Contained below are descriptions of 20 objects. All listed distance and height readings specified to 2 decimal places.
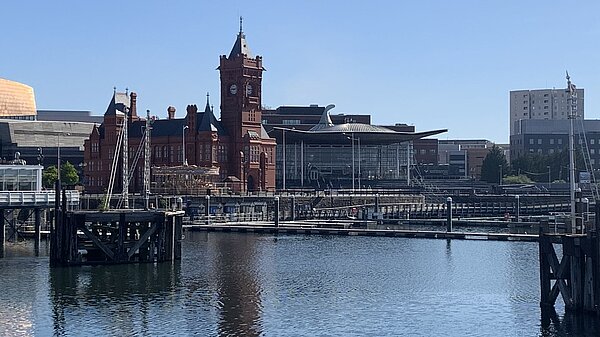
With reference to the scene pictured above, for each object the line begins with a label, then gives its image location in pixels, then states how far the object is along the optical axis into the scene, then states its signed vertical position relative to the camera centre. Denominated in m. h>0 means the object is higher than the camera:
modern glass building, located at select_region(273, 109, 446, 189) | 187.75 +6.63
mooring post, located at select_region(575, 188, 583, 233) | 50.37 -1.78
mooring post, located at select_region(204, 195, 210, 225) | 130.41 -2.34
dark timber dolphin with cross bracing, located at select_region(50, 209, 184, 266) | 71.00 -3.59
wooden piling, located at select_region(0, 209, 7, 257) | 83.77 -3.59
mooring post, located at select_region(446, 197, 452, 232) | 106.06 -3.00
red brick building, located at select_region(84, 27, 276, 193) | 155.00 +8.40
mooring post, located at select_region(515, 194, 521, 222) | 131.76 -3.18
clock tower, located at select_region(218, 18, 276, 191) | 157.00 +11.90
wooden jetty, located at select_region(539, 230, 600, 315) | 47.00 -3.98
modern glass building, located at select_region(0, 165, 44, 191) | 86.56 +1.10
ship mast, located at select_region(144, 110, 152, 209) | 85.94 +2.10
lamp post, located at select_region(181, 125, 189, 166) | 144.80 +8.12
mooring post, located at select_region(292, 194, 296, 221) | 142.07 -2.55
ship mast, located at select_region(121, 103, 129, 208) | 82.69 +1.25
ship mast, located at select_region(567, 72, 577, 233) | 53.44 +4.26
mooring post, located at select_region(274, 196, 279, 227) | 116.00 -2.74
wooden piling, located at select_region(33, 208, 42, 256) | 90.77 -3.24
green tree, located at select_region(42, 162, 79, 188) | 143.88 +2.22
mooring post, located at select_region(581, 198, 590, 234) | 49.78 -1.42
